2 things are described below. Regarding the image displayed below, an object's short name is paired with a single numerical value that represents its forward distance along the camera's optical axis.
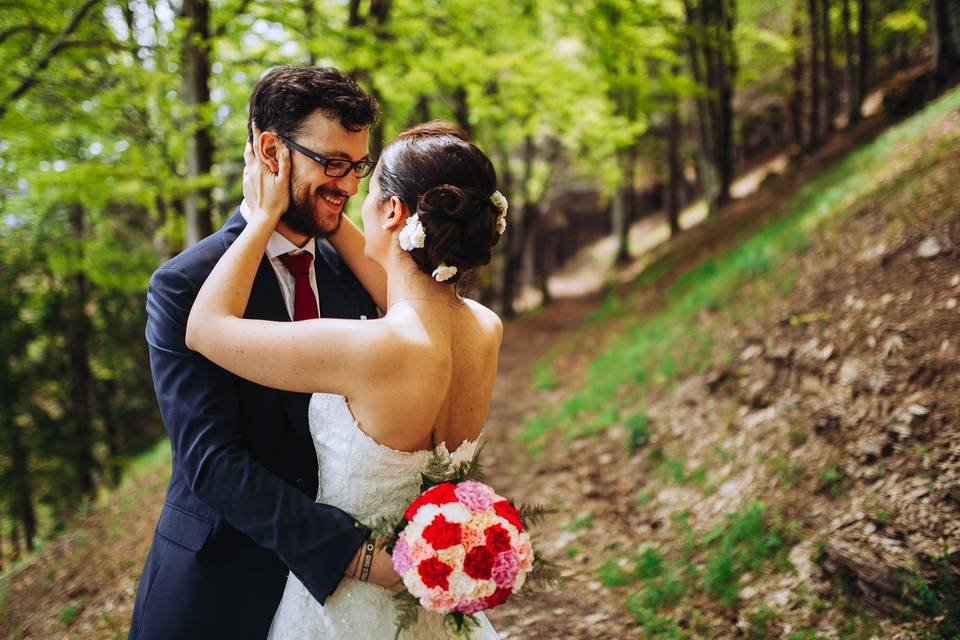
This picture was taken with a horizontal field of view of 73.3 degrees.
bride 1.91
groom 2.01
